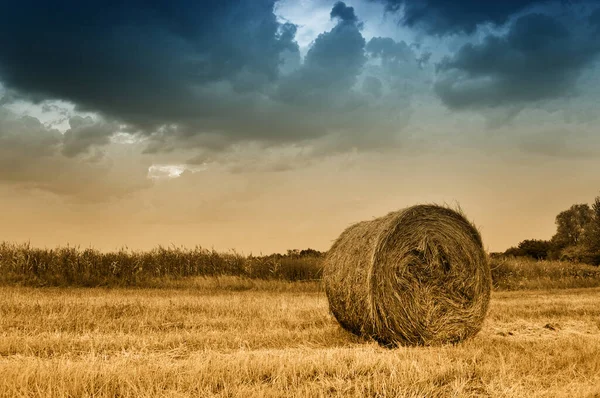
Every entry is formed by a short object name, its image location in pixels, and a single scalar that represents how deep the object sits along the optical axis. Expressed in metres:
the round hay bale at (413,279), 8.45
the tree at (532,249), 50.80
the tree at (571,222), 59.06
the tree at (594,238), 40.12
